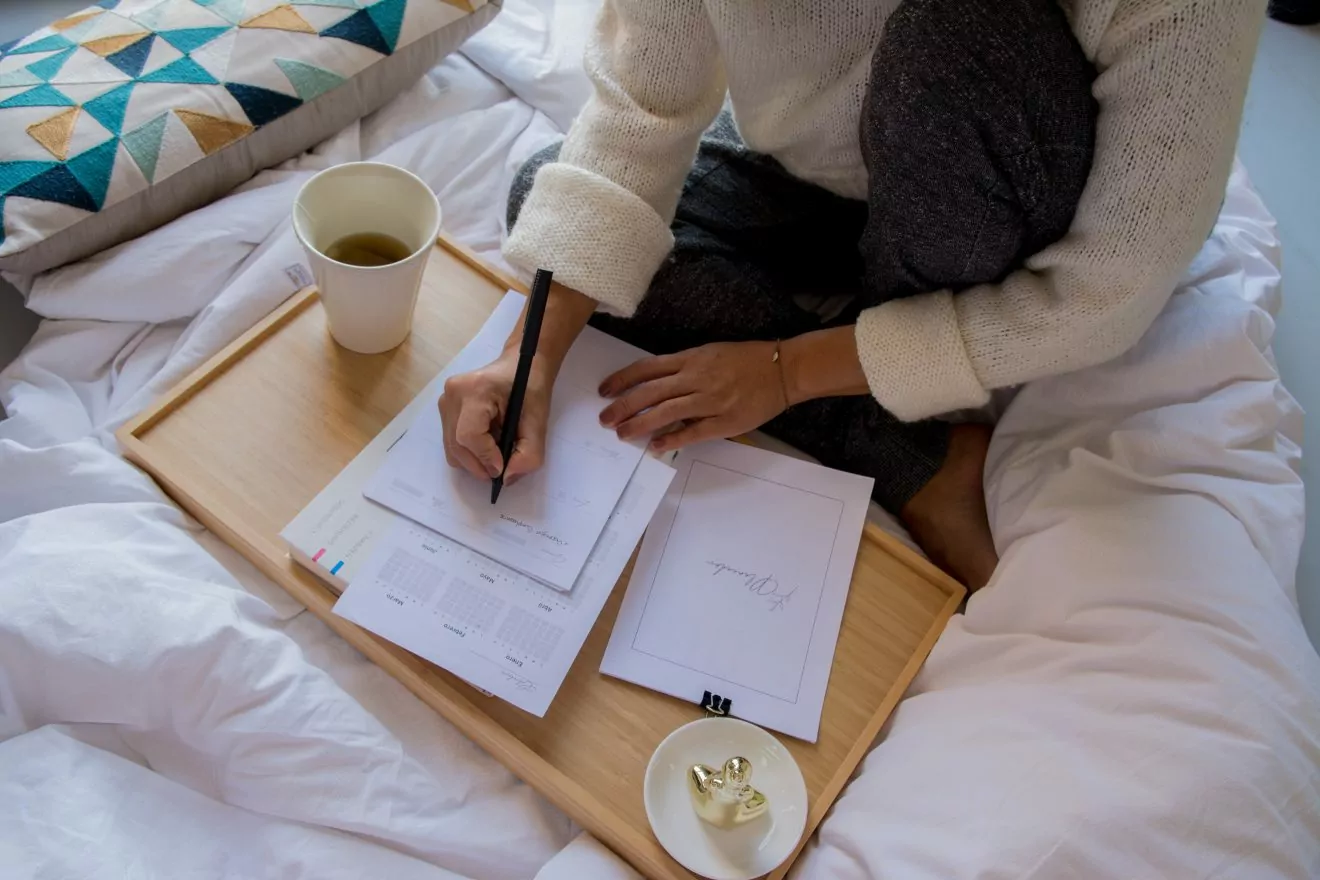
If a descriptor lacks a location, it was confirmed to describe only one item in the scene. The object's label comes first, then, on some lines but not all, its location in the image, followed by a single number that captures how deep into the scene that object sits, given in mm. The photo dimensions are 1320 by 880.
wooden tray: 680
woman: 613
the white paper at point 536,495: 719
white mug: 740
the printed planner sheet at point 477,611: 678
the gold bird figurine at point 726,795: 621
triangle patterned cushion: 820
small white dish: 641
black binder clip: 702
